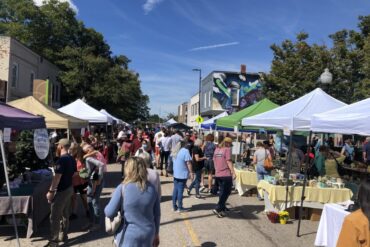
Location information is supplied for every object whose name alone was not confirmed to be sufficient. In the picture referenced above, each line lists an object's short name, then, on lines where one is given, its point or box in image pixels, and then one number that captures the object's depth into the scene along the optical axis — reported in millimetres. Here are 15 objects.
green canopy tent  14820
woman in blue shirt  3859
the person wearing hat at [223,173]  9109
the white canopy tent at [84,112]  17250
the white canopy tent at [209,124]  21834
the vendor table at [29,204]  6969
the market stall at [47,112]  11344
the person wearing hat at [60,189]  6371
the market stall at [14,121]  6496
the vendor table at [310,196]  9172
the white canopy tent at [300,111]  9164
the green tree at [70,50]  36656
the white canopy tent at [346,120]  6141
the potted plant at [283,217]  8874
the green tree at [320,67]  24516
